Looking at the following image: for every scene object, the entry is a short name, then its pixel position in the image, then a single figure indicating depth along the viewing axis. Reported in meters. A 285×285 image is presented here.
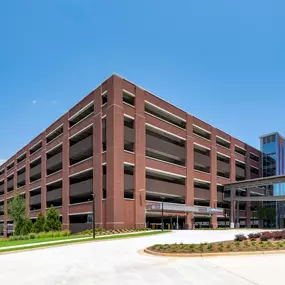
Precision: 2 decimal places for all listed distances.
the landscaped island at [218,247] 17.33
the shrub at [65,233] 43.10
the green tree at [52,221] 51.13
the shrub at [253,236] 24.13
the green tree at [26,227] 57.48
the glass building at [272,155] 80.88
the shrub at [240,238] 23.19
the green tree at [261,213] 72.62
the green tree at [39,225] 54.68
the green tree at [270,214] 72.88
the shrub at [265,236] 23.46
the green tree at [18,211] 53.72
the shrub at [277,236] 24.03
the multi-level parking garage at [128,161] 47.25
